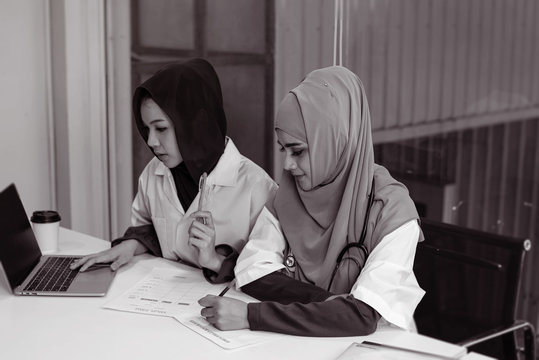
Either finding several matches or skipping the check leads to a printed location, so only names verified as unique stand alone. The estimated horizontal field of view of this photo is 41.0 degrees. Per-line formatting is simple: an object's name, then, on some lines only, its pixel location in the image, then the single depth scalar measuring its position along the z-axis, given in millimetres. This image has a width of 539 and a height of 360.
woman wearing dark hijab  1896
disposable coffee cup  2082
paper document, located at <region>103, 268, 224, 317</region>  1619
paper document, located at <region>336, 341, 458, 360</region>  1290
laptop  1741
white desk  1384
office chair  1730
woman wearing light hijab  1466
